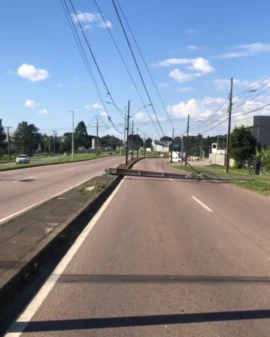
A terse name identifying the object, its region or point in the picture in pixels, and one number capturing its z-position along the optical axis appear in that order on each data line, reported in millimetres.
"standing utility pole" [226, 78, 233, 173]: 51903
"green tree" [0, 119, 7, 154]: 141375
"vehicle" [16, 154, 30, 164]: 78075
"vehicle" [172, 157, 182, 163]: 117175
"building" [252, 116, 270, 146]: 96062
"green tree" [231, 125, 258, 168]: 80812
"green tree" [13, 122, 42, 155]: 175625
